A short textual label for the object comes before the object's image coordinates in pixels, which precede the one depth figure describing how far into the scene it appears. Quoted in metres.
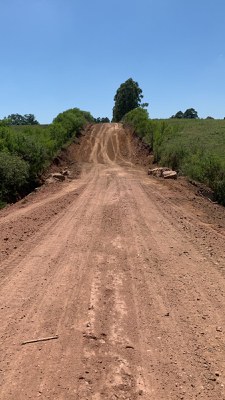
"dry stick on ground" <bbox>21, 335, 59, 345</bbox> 4.92
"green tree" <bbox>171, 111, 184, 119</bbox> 120.19
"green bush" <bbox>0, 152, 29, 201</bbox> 18.05
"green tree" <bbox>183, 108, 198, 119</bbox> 121.62
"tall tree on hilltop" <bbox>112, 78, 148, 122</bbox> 75.69
